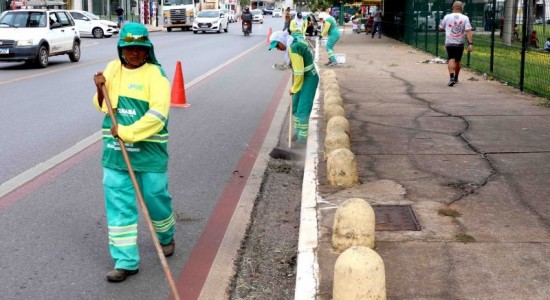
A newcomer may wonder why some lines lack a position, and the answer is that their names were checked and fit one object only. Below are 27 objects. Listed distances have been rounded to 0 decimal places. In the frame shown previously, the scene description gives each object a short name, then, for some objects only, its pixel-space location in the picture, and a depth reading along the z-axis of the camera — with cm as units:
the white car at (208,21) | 4738
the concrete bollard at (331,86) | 1294
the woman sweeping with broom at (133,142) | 483
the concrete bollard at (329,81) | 1382
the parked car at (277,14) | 12188
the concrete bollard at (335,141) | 785
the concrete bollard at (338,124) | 848
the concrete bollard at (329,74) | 1529
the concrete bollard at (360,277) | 404
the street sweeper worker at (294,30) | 956
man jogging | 1606
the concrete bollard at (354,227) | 510
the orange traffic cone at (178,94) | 1326
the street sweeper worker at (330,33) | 2223
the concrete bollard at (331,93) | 1177
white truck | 5075
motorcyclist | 4428
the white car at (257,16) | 7794
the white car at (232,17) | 7838
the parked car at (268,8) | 13362
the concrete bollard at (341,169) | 695
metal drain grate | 571
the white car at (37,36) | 2056
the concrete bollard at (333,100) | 1091
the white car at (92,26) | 4162
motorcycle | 4430
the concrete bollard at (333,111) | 989
